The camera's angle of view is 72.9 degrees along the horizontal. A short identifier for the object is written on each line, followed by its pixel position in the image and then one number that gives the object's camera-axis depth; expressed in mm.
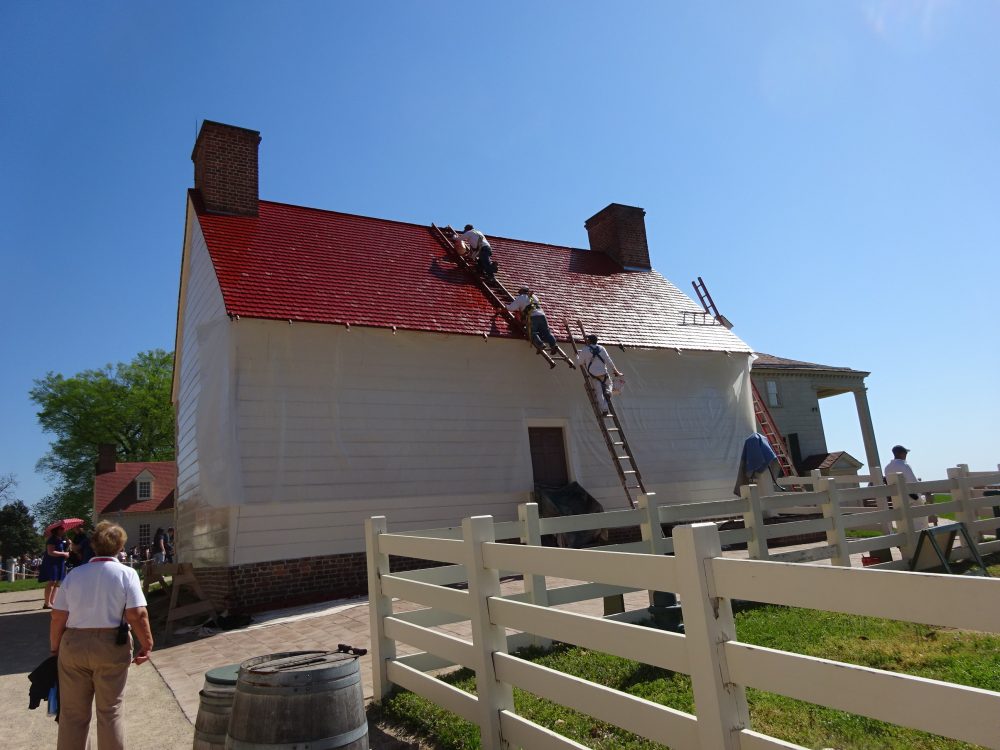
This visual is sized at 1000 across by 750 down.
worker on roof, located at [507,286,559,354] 13891
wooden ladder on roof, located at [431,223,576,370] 14019
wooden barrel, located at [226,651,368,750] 3133
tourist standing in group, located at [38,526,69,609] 10969
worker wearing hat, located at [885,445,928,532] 9352
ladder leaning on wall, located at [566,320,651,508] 12862
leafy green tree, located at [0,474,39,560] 44656
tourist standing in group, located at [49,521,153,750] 4051
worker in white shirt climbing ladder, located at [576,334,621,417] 13820
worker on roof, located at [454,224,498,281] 16156
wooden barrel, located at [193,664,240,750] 3553
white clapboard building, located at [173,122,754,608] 11055
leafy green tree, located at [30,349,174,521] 45188
